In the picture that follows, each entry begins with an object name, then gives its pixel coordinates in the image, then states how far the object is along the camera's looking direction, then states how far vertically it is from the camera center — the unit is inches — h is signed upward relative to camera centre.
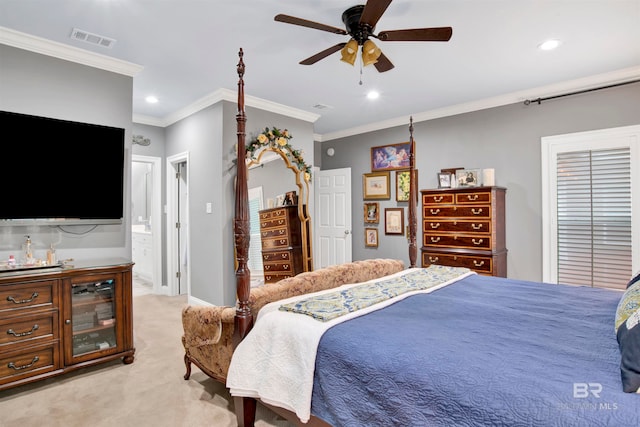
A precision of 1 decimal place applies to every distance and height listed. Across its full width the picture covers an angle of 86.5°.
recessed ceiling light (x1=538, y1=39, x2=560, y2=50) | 112.0 +56.0
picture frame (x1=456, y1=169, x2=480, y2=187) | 166.1 +16.9
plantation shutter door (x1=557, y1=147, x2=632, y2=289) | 136.9 -2.7
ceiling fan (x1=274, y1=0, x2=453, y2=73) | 80.0 +45.8
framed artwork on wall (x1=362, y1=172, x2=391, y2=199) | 212.7 +17.6
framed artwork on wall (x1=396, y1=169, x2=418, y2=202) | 201.8 +15.9
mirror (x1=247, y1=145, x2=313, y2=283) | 173.8 +16.2
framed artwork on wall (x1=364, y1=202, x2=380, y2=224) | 217.5 +0.3
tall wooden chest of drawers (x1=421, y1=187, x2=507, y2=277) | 151.7 -7.9
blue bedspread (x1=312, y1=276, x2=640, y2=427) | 40.2 -21.6
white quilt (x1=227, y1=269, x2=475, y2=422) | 61.5 -28.6
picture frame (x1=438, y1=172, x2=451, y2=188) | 176.9 +16.7
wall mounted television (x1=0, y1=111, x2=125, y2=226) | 102.2 +14.1
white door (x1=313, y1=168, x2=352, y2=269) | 221.6 -2.7
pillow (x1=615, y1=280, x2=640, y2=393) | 40.2 -17.8
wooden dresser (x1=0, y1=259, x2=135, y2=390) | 92.7 -31.1
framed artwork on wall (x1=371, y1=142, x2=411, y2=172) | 202.5 +34.4
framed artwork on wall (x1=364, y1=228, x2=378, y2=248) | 217.9 -16.0
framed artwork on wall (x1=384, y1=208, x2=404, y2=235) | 205.6 -5.3
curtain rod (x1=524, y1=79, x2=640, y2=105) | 136.0 +50.9
